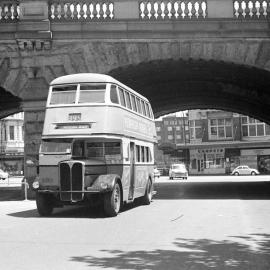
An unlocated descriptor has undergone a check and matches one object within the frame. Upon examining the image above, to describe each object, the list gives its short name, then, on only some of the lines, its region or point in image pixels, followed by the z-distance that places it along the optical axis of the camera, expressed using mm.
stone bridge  21422
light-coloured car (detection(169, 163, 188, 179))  53344
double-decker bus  15227
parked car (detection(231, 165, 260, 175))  64188
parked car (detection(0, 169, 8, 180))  64688
